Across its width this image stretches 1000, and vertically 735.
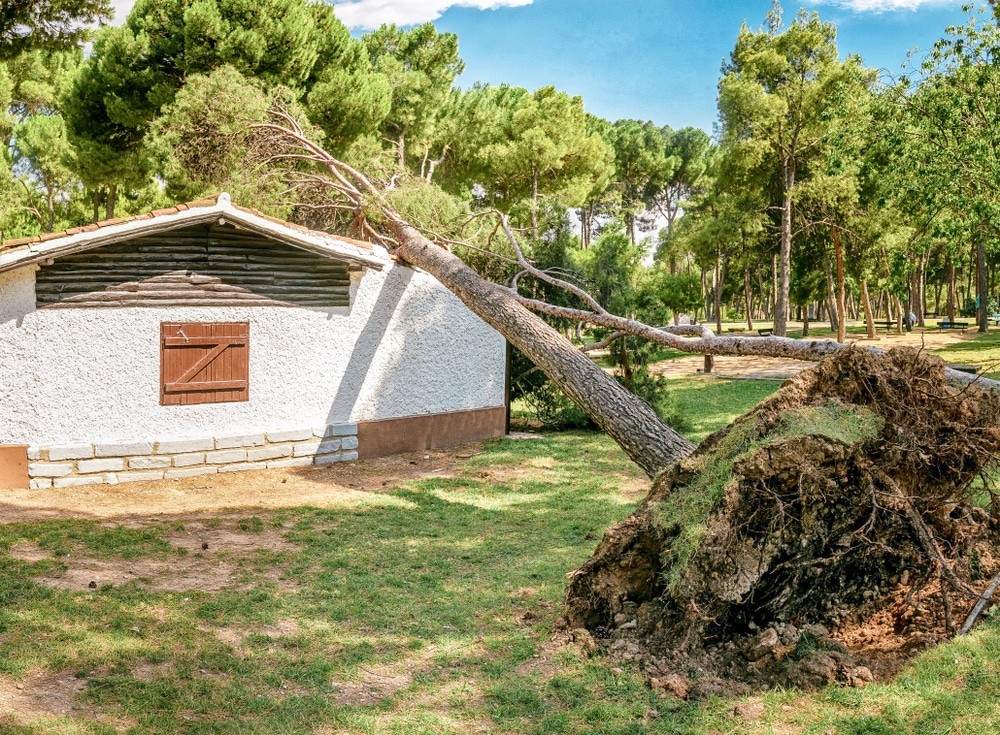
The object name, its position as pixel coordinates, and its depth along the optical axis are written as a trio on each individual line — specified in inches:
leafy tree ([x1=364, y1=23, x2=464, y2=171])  1064.8
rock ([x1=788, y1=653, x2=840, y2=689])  176.1
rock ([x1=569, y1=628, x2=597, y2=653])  206.1
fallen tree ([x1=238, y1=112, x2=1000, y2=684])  192.4
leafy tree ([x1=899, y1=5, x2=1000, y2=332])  517.3
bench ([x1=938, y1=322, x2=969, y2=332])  1302.3
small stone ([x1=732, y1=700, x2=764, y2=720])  169.2
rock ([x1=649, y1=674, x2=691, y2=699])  180.1
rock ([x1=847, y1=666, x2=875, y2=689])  173.6
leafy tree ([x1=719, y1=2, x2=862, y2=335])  1005.8
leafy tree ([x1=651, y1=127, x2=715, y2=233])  2049.7
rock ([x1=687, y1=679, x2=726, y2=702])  178.2
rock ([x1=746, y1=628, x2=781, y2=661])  186.1
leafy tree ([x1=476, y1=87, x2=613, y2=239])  1140.5
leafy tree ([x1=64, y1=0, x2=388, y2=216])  682.2
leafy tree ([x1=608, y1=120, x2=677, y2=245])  2005.4
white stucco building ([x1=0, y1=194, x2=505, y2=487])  372.2
